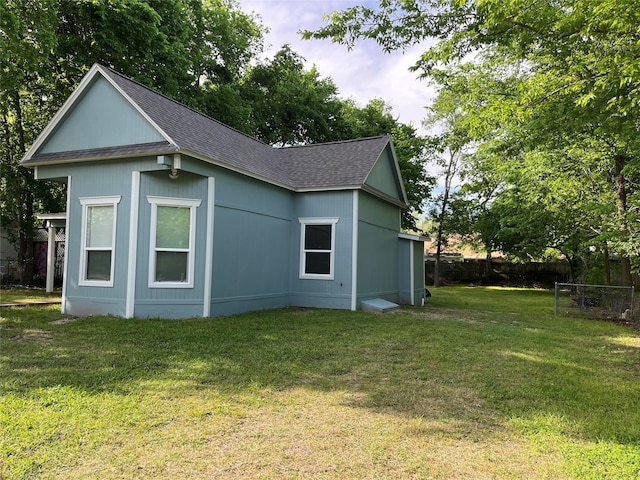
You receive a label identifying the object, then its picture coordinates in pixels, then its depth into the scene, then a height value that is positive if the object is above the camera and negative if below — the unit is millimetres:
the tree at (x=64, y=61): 11477 +6806
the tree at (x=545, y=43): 5688 +3421
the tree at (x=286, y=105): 26375 +9838
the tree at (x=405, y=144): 25156 +7365
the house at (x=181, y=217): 8734 +1009
